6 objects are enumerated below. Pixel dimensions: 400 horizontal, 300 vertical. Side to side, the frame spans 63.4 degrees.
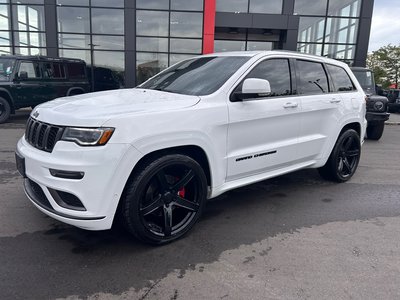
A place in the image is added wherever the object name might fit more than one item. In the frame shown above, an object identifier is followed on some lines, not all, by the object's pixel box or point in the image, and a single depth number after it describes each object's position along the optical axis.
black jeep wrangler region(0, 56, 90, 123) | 10.21
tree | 34.84
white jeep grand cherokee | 2.56
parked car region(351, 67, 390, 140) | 8.74
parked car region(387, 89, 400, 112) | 18.75
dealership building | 15.32
